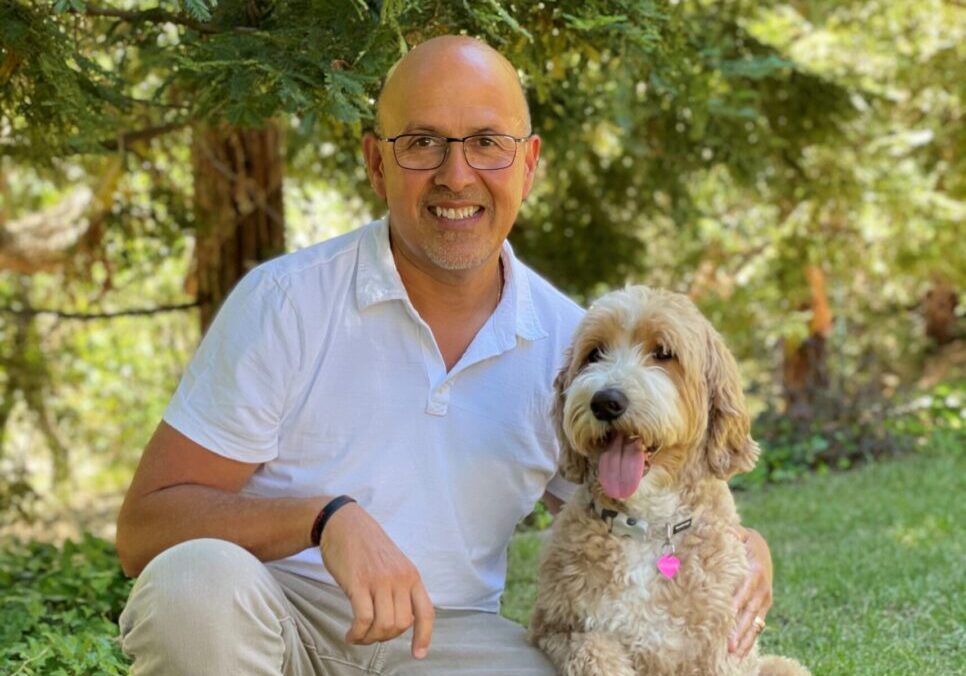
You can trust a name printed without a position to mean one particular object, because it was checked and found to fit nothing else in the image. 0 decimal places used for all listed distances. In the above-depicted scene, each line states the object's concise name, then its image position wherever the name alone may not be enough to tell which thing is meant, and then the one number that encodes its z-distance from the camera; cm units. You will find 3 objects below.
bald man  306
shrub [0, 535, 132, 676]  383
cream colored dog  303
